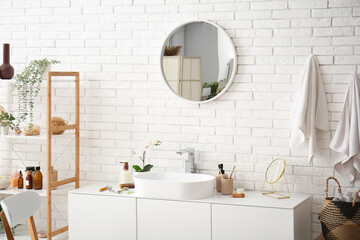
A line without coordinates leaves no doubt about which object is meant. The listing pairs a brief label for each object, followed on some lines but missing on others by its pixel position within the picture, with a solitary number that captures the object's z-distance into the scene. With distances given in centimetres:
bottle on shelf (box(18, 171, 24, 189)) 407
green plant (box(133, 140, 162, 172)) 377
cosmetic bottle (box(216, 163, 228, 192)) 363
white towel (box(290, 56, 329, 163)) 349
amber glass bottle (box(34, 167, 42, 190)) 397
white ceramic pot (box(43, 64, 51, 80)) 400
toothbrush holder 354
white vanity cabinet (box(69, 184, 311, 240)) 321
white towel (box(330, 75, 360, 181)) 340
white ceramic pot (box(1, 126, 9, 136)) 405
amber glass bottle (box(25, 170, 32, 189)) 398
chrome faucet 376
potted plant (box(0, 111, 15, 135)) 404
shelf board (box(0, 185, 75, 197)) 395
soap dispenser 383
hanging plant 397
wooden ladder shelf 379
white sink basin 339
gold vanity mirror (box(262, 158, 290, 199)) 352
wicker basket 316
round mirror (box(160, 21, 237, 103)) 373
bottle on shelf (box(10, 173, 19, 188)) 411
